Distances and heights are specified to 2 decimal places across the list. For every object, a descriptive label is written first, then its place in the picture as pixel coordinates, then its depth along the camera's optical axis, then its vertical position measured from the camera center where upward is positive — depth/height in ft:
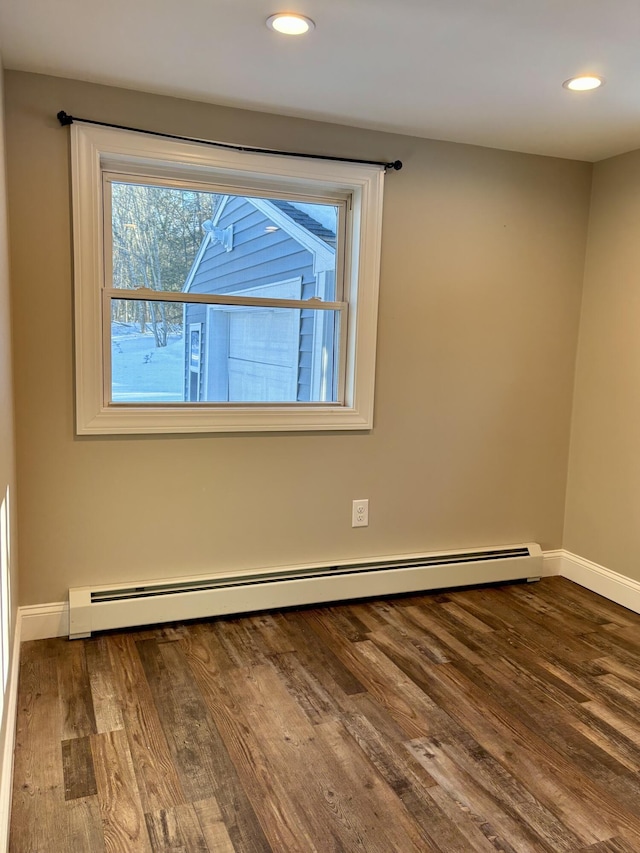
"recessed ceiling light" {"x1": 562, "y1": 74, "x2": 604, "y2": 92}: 7.50 +3.19
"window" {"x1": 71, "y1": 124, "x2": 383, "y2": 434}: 8.61 +0.74
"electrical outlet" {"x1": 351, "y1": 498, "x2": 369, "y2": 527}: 10.43 -2.81
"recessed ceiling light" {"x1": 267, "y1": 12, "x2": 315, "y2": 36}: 6.29 +3.17
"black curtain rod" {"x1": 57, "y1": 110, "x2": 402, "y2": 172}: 8.00 +2.68
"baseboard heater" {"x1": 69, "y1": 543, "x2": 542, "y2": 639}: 8.86 -3.81
